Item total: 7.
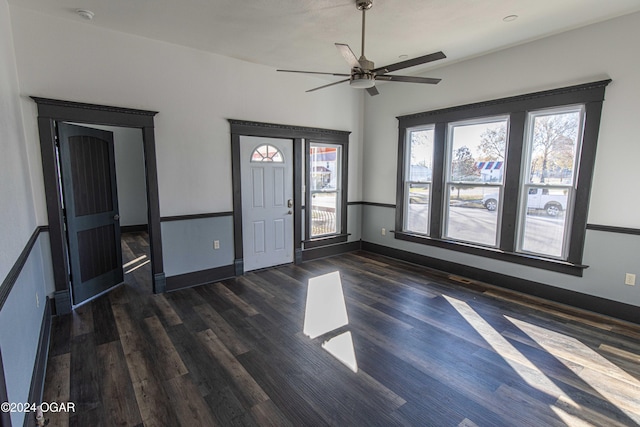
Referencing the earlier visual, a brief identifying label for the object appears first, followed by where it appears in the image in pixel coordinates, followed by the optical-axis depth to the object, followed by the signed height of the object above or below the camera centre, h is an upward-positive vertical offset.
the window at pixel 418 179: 4.96 -0.08
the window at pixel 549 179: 3.51 -0.04
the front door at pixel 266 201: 4.61 -0.42
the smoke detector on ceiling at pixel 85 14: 2.97 +1.52
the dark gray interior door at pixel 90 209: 3.47 -0.44
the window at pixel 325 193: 5.37 -0.33
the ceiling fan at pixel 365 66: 2.50 +0.90
